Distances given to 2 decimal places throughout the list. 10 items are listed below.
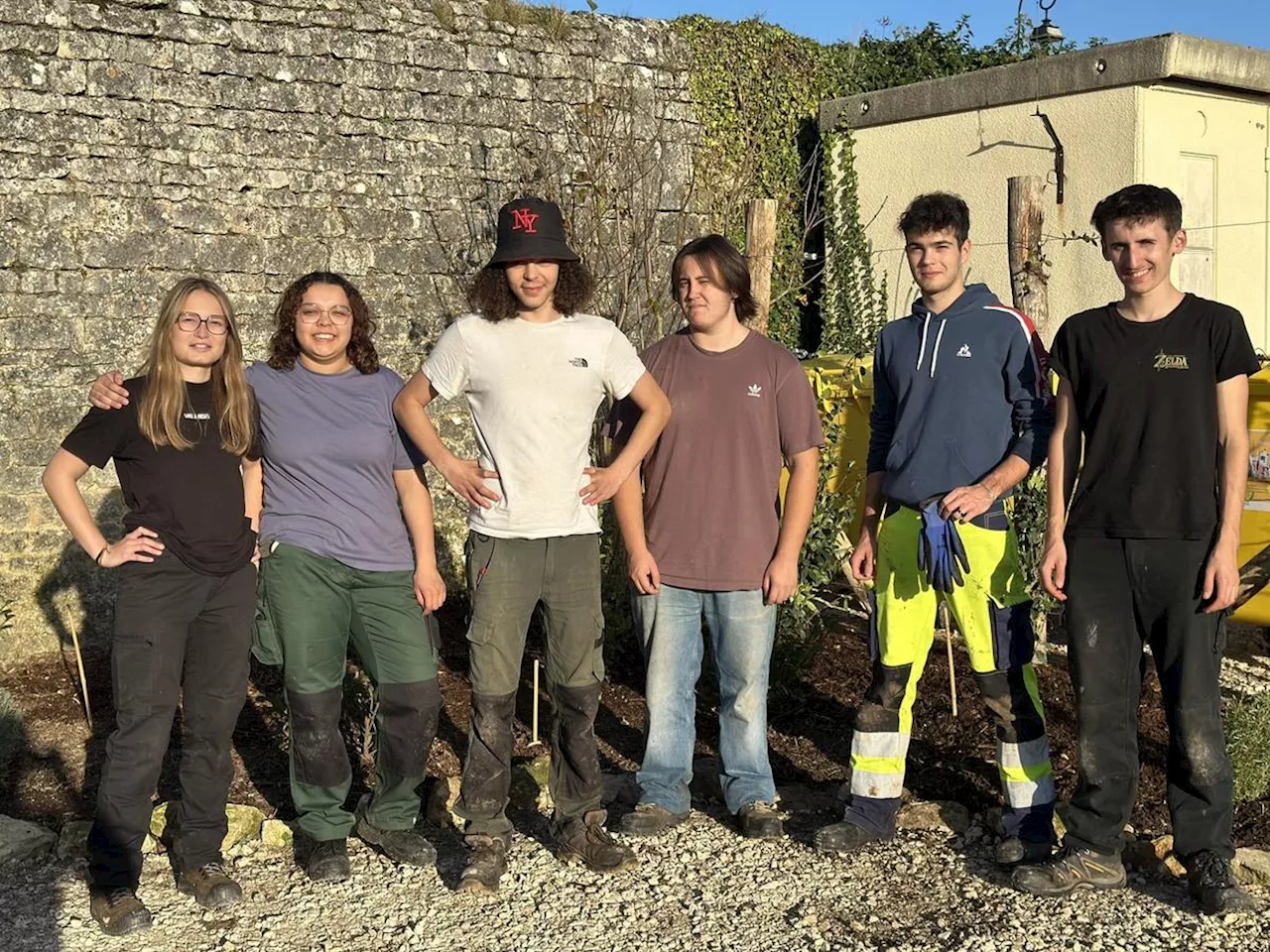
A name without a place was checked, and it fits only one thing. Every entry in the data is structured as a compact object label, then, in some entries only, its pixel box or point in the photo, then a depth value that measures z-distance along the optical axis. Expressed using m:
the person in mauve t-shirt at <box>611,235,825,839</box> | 4.22
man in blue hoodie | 3.97
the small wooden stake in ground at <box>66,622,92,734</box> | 5.64
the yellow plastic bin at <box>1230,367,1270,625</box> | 6.03
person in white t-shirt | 3.96
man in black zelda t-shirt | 3.65
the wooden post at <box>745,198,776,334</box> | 6.48
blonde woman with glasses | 3.78
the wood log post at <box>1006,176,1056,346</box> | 6.52
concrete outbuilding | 8.40
